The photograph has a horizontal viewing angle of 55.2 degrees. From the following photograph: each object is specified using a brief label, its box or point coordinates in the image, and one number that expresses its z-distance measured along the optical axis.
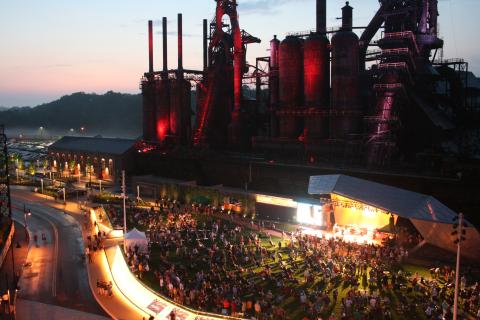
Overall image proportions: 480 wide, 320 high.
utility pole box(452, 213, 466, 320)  21.44
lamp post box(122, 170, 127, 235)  39.81
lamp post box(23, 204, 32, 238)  51.68
